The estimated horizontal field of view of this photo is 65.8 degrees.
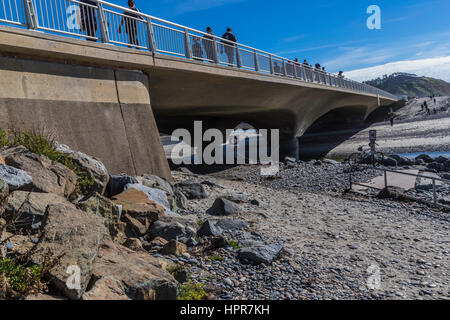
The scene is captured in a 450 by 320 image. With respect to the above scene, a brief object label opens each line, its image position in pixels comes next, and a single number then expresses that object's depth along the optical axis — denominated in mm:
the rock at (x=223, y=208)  9195
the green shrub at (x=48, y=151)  7086
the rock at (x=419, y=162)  22109
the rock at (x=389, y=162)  20144
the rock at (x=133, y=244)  5254
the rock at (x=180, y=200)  9477
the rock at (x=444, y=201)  11415
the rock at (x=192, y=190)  11383
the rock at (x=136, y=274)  3764
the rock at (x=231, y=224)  7537
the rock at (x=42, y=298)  3199
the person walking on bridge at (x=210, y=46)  15500
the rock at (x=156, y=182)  9435
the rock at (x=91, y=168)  7379
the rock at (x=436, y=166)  20041
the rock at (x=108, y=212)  5438
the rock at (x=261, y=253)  5578
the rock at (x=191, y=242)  6230
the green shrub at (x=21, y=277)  3297
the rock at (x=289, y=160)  25530
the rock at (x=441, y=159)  21561
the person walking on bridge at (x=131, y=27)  11406
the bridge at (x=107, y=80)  8297
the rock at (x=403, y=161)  22000
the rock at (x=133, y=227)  6025
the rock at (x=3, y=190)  4363
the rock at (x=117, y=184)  8008
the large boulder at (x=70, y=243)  3457
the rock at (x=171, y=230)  6230
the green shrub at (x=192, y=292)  4273
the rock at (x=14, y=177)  5090
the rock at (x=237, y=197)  10883
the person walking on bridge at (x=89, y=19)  10024
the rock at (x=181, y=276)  4660
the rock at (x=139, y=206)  6321
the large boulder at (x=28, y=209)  4770
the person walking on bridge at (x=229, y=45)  16875
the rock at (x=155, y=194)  7845
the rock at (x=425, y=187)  13366
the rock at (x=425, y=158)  23448
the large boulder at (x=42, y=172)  5711
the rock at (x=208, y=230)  6793
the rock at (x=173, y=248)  5582
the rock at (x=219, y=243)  6098
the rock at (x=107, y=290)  3427
